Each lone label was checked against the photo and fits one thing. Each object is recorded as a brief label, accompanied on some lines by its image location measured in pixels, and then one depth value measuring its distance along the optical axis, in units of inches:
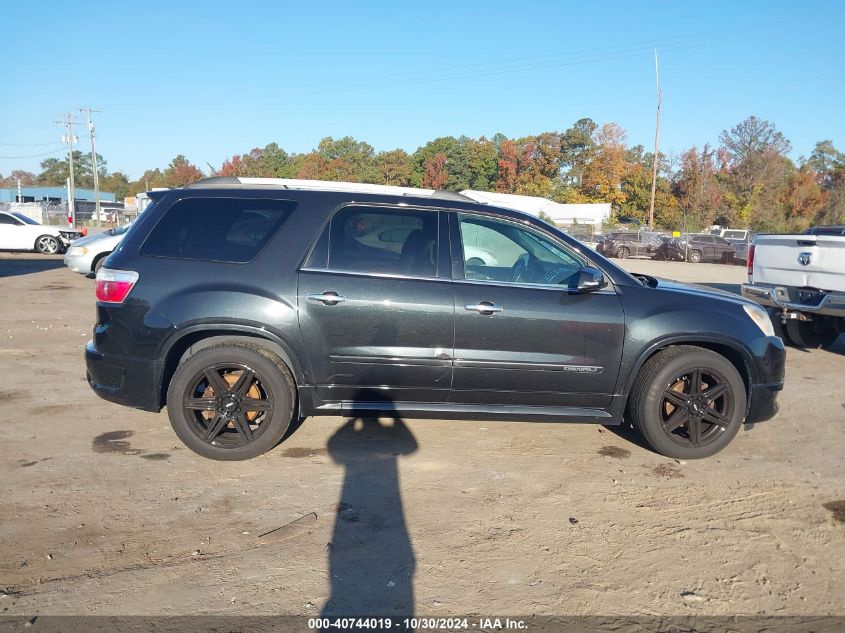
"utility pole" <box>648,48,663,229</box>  1604.3
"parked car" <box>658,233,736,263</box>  1338.6
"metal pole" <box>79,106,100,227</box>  2202.1
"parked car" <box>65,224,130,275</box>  567.8
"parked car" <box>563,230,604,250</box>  1459.8
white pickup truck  310.8
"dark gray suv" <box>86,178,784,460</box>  176.4
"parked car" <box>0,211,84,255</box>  852.0
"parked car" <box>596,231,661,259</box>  1409.9
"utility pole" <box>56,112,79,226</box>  2512.3
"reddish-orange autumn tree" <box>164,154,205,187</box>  3260.3
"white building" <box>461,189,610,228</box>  1832.2
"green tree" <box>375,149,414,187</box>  2394.9
